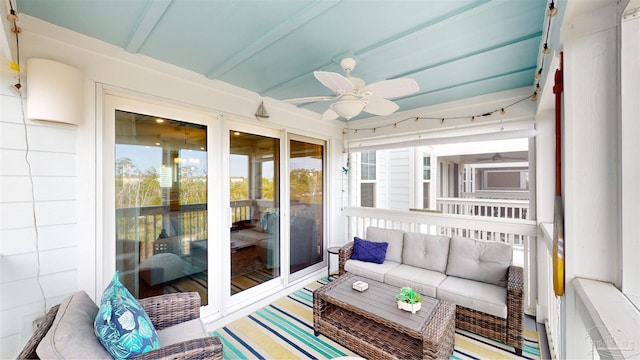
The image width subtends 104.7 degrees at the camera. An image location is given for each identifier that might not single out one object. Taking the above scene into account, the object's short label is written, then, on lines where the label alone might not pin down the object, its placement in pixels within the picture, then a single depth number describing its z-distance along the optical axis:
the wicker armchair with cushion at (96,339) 1.16
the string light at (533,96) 1.41
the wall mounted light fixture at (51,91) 1.66
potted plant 2.14
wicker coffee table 1.96
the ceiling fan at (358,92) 1.69
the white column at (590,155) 1.06
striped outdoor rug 2.30
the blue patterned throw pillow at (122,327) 1.33
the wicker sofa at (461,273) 2.37
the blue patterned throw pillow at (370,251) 3.41
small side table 3.95
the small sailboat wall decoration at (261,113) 3.13
